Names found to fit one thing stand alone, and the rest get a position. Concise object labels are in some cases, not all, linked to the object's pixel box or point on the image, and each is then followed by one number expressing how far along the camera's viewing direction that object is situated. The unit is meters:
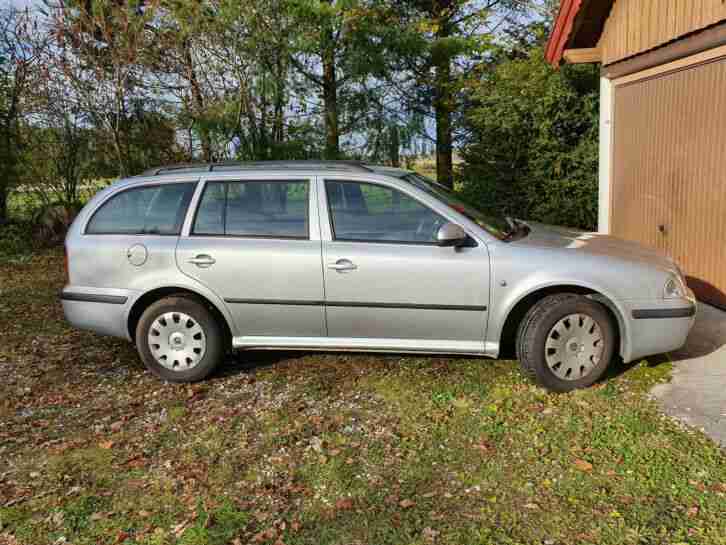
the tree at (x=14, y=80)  12.29
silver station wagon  4.81
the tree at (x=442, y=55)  17.02
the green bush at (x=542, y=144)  10.85
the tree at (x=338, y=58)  13.94
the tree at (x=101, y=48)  12.22
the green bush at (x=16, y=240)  12.11
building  6.53
